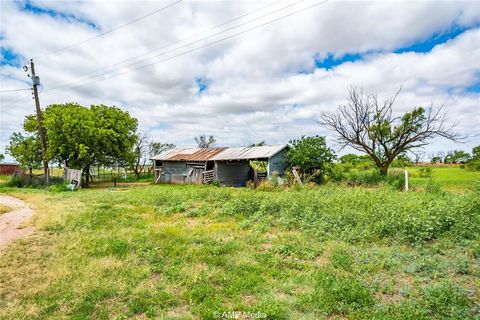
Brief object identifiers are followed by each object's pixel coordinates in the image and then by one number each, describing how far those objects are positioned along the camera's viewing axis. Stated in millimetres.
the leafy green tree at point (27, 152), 23656
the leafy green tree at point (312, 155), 20406
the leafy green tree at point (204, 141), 53000
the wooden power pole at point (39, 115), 20438
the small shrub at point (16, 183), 22844
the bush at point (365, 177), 17688
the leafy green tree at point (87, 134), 21859
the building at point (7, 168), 38875
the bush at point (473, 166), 28575
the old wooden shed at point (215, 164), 22266
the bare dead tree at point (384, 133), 19688
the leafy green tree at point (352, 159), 28059
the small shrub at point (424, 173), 25984
